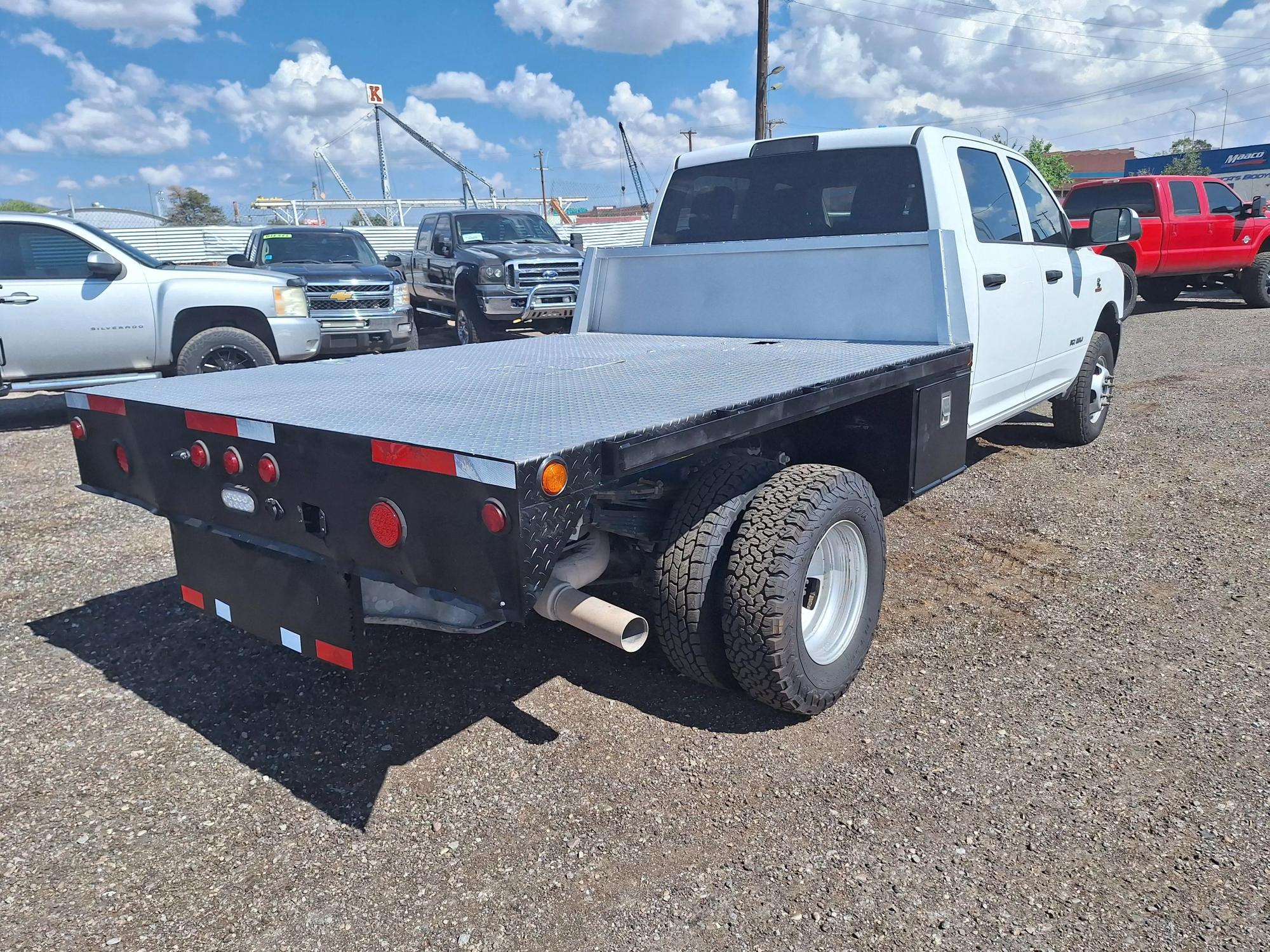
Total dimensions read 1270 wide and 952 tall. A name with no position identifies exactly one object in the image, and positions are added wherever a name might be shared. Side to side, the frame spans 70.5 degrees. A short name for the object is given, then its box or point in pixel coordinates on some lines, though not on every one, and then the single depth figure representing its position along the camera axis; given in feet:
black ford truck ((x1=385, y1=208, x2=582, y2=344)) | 37.55
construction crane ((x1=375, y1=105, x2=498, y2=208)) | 308.79
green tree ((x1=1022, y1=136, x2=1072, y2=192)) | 171.22
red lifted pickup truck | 44.73
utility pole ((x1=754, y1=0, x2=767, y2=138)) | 71.20
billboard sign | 147.41
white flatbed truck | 7.28
